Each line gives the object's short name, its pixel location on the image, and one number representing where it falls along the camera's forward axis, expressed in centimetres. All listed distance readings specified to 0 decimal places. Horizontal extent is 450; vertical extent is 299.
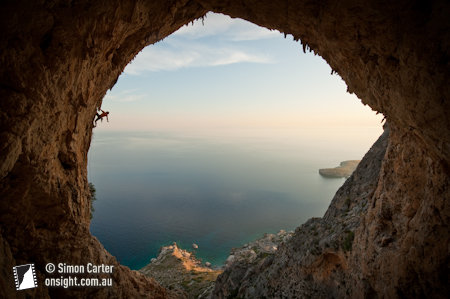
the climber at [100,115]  1157
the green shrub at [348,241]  1467
